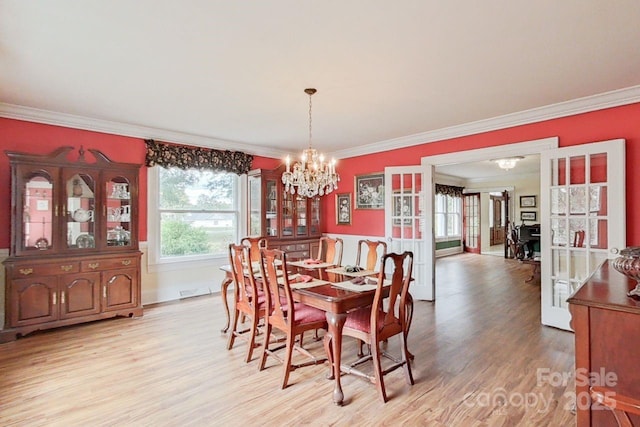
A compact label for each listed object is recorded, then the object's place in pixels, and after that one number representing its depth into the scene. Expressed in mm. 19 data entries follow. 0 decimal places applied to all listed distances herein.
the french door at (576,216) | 3266
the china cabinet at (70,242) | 3492
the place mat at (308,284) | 2752
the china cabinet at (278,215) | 5609
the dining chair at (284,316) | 2504
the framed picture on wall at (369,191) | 5730
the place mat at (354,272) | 3139
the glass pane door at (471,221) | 11008
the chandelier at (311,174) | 3369
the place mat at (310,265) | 3637
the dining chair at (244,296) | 2910
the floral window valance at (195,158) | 4699
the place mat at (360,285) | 2563
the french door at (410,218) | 4934
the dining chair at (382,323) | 2328
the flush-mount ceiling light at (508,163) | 6690
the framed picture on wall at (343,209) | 6285
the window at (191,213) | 4852
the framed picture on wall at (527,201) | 10070
